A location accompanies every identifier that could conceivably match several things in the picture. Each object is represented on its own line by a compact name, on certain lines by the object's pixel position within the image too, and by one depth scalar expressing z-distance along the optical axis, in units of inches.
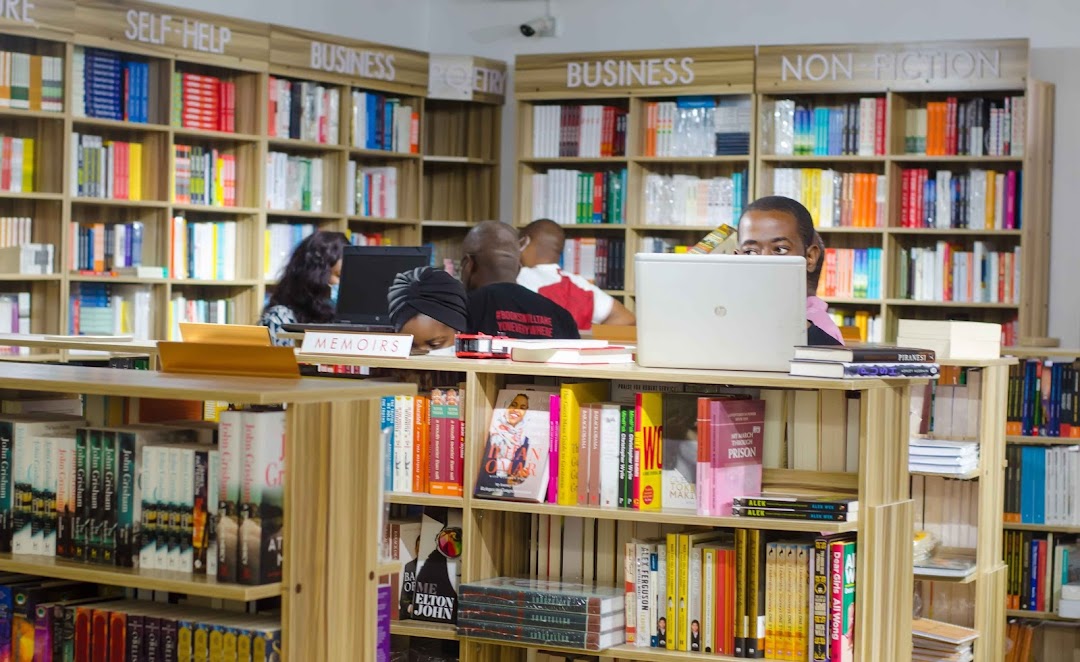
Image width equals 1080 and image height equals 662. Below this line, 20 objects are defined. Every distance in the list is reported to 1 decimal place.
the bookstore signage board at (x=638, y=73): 295.7
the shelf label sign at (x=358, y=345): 152.9
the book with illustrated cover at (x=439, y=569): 153.3
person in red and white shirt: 265.0
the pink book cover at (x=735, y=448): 138.9
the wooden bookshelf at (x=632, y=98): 297.6
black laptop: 227.3
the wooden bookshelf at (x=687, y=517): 137.6
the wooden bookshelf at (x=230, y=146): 257.3
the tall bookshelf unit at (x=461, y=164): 334.6
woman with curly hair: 243.8
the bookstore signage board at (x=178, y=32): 258.4
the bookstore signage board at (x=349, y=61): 290.5
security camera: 332.2
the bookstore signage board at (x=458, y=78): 320.8
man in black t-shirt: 178.7
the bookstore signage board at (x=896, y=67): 276.4
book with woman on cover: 148.0
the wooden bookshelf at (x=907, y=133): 278.1
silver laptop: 135.8
